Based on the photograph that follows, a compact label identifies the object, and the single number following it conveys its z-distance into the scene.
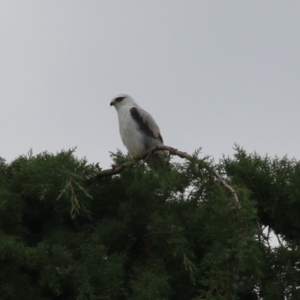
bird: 17.28
